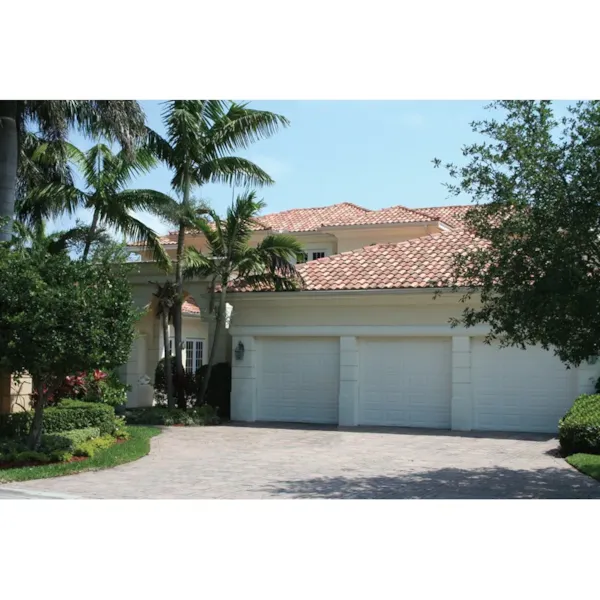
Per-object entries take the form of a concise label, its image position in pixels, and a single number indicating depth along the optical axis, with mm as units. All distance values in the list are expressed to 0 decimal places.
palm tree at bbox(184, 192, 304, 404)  20797
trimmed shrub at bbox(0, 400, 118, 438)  14625
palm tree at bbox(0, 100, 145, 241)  16641
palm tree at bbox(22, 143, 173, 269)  20984
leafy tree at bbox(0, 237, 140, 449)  12680
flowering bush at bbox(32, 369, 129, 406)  16969
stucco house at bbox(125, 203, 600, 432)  18906
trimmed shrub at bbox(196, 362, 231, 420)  22203
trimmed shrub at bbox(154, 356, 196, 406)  22266
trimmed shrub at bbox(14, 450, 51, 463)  12656
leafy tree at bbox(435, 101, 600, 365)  10164
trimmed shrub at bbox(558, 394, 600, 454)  13734
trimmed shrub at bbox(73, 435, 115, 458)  13633
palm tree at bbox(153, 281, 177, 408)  21453
